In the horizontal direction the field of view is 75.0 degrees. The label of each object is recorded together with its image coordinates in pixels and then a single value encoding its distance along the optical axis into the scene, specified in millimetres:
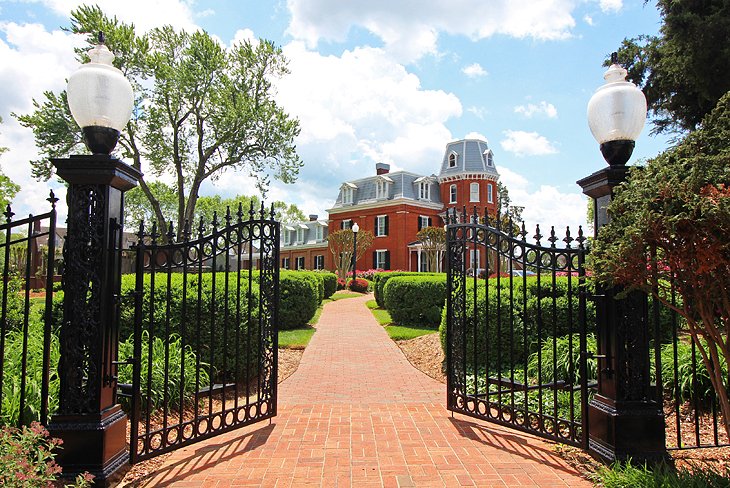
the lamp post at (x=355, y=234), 29153
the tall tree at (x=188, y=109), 21609
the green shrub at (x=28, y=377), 4344
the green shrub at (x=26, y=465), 2688
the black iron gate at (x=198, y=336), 4223
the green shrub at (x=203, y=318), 6656
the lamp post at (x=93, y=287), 3547
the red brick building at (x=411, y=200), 39062
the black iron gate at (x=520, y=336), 4484
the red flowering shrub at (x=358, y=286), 29875
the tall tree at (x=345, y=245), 33219
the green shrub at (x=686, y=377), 5453
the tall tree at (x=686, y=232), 3072
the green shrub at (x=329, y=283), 23645
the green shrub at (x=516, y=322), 7430
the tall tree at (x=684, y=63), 11031
